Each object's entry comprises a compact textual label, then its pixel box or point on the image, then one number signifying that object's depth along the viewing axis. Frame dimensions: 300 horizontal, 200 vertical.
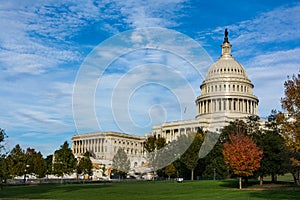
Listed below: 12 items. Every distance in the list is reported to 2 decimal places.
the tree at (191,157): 85.50
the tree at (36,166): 96.03
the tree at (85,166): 94.69
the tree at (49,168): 95.46
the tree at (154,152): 96.38
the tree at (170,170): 91.96
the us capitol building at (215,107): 148.84
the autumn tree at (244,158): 56.31
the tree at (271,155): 61.56
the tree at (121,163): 102.26
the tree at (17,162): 82.56
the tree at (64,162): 83.75
